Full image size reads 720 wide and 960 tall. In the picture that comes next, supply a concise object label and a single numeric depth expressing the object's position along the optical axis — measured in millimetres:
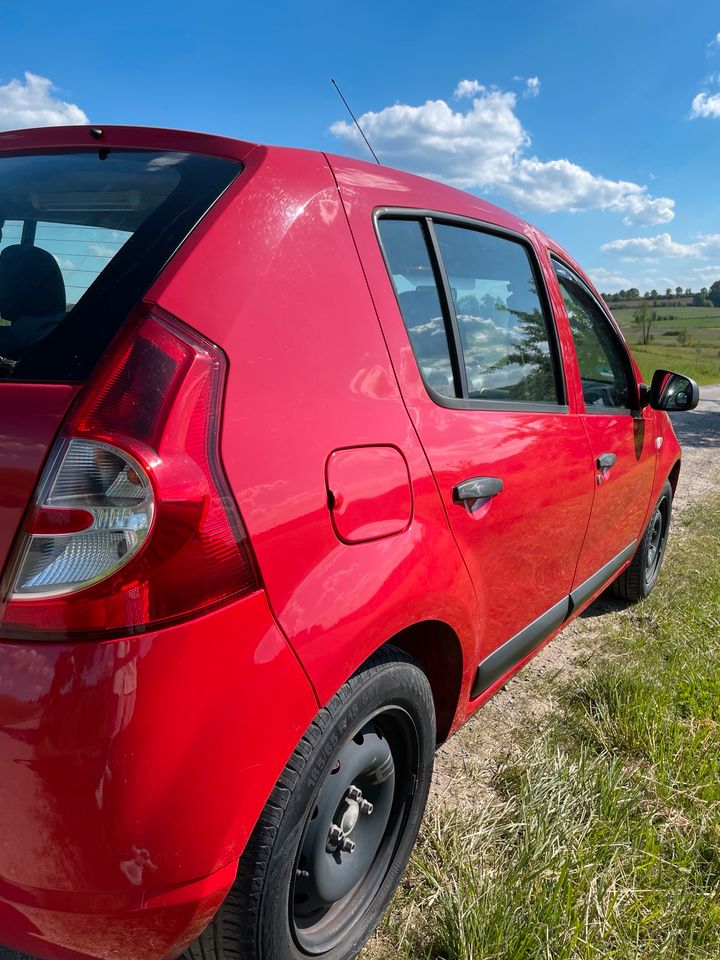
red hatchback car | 1130
